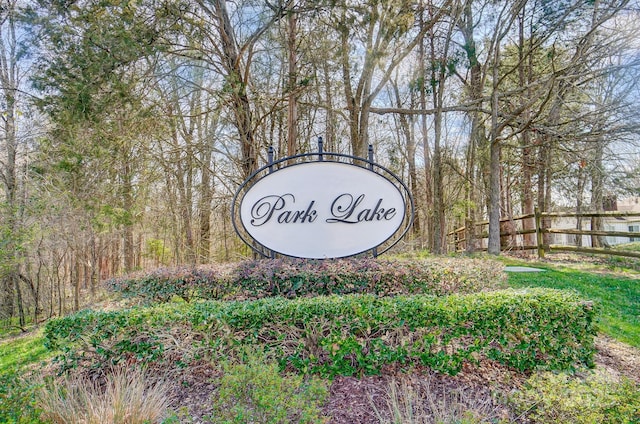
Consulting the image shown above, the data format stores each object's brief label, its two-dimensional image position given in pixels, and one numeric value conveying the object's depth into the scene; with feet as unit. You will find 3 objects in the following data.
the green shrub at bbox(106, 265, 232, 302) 13.60
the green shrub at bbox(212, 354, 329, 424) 6.02
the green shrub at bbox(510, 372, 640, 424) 6.43
